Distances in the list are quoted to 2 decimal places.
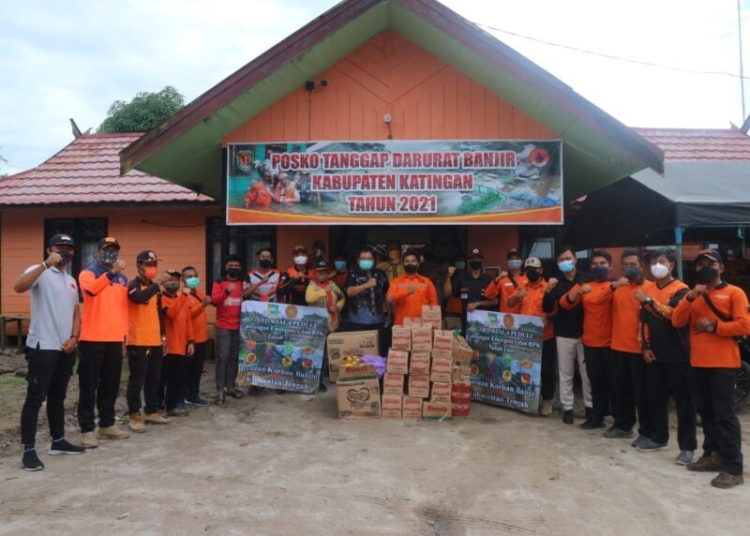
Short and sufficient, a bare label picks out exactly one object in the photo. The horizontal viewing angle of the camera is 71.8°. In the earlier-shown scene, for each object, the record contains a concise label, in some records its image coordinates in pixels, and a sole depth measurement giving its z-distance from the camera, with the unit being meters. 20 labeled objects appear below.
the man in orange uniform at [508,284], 6.84
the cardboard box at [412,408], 6.16
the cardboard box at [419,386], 6.16
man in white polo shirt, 4.59
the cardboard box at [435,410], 6.12
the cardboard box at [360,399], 6.13
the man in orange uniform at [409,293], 6.76
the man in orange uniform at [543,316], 6.44
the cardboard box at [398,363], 6.11
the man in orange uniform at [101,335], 5.05
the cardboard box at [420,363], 6.11
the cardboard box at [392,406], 6.16
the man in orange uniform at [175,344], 6.07
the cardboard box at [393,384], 6.17
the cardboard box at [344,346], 6.43
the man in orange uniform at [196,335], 6.50
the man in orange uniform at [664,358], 4.85
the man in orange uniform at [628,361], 5.30
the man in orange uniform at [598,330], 5.78
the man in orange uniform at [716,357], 4.33
